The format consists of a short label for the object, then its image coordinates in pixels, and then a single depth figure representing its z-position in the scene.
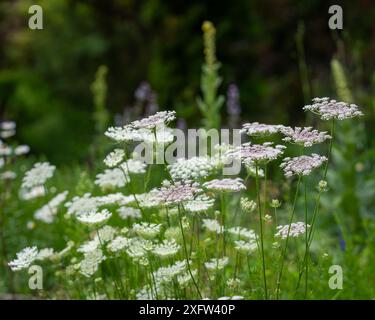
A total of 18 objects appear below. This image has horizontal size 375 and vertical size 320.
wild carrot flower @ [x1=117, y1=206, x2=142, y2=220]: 2.38
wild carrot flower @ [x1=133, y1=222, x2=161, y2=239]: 1.84
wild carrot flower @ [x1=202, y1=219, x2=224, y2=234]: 2.10
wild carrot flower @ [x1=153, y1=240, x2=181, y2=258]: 1.82
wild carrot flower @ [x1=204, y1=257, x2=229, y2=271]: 1.91
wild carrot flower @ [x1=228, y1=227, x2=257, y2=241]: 2.12
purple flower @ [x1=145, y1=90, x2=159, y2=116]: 5.44
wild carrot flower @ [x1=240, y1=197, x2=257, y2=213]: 1.91
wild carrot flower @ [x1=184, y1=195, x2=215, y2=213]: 1.82
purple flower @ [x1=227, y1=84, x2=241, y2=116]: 5.07
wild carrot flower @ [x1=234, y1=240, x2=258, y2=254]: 1.95
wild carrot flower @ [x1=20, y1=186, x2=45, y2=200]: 3.32
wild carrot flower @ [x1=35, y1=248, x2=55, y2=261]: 2.28
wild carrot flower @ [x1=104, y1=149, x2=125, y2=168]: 2.02
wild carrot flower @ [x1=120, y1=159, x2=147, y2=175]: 2.28
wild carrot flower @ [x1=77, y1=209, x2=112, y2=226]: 1.92
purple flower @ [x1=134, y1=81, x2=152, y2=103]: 5.66
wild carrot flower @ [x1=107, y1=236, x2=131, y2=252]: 1.95
